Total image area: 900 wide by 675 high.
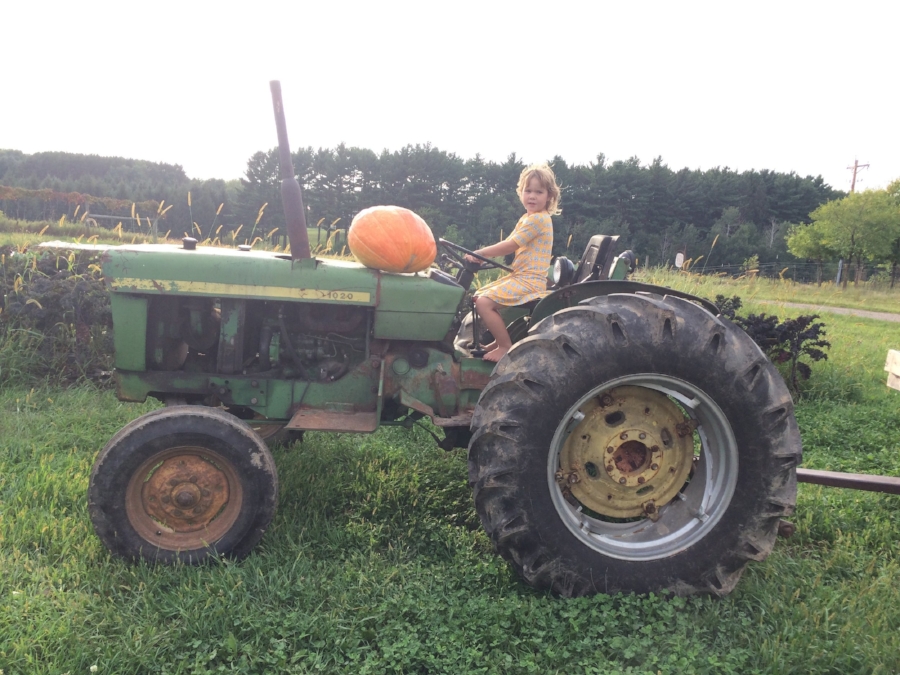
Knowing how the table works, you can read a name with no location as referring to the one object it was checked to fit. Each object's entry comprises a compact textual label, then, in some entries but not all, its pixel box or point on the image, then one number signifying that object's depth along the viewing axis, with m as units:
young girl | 3.38
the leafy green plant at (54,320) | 5.16
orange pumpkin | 2.99
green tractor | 2.46
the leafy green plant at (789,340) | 5.88
